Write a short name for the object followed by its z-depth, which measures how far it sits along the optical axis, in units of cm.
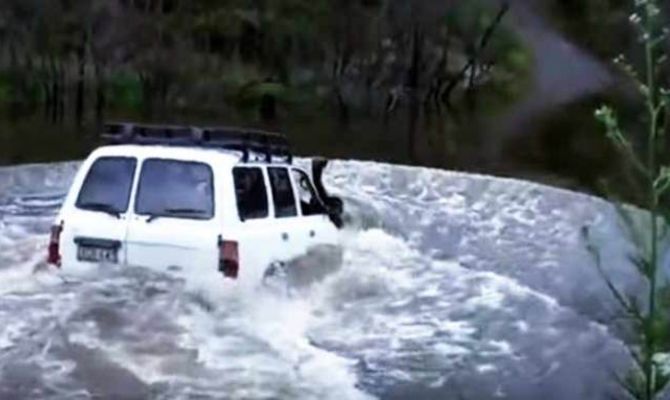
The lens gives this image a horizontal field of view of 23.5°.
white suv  1277
